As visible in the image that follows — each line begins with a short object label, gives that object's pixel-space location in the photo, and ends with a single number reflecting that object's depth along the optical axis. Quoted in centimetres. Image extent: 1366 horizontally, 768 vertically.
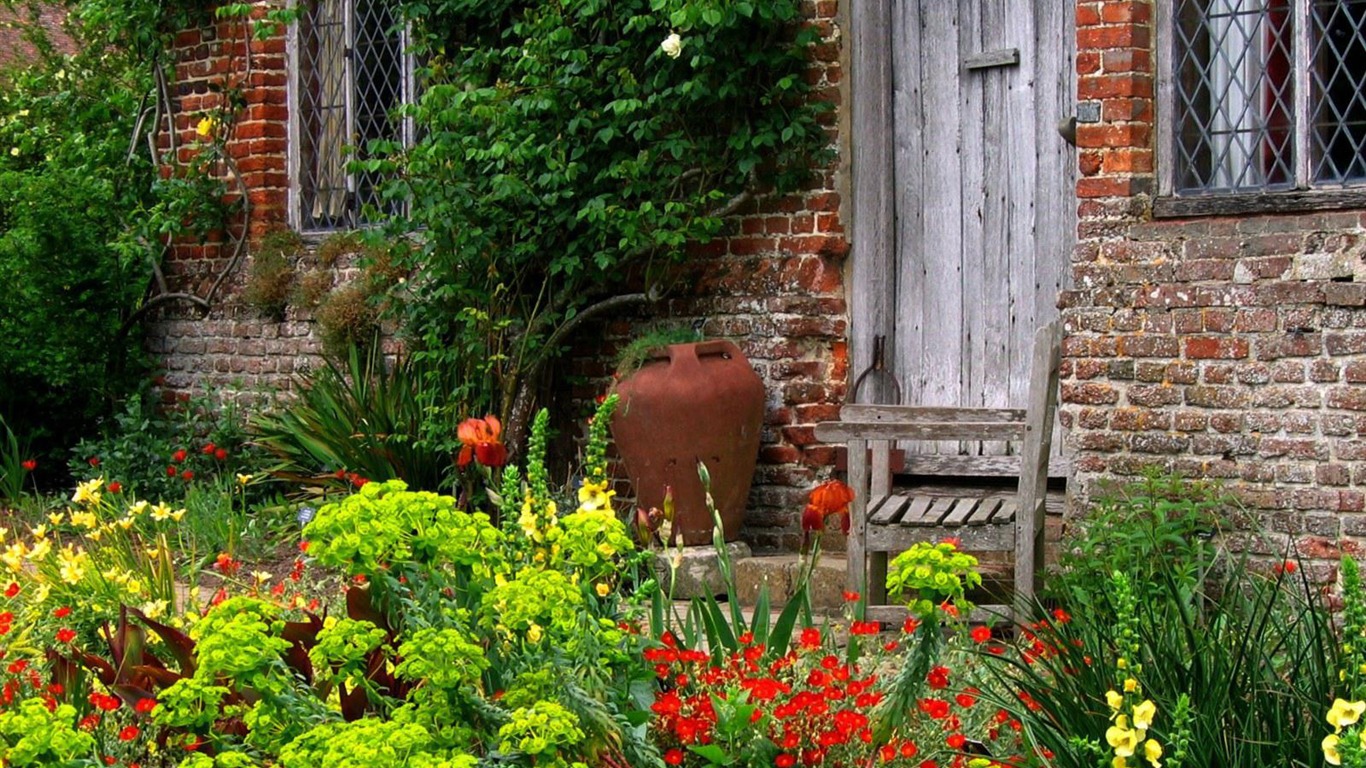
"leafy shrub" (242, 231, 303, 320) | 942
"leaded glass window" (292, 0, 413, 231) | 920
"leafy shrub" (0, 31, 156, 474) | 959
